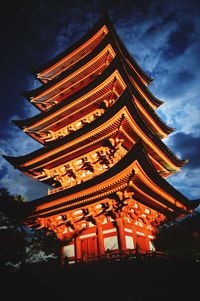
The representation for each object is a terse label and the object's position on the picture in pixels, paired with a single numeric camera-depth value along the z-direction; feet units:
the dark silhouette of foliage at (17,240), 46.32
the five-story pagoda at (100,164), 38.19
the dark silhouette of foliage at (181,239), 48.36
